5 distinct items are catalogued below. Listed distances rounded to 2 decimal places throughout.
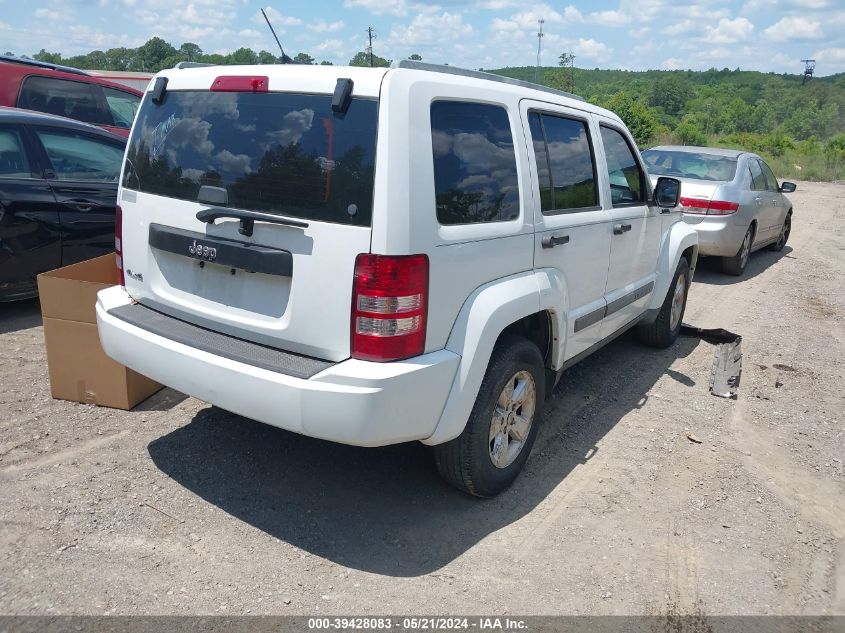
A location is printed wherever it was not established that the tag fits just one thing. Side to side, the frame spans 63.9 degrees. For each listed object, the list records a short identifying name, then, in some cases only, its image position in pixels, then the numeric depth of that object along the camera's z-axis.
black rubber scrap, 5.27
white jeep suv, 2.72
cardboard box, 4.04
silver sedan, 9.04
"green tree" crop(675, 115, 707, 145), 51.40
